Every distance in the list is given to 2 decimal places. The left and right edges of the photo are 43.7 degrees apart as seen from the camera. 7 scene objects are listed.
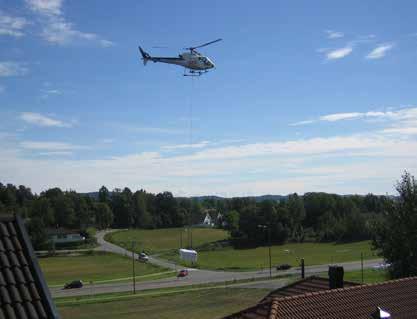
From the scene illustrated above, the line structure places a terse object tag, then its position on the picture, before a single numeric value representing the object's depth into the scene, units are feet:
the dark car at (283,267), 265.75
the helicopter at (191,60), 164.04
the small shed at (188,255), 293.16
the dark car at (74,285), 218.18
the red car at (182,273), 251.68
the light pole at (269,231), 429.38
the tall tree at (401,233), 103.35
